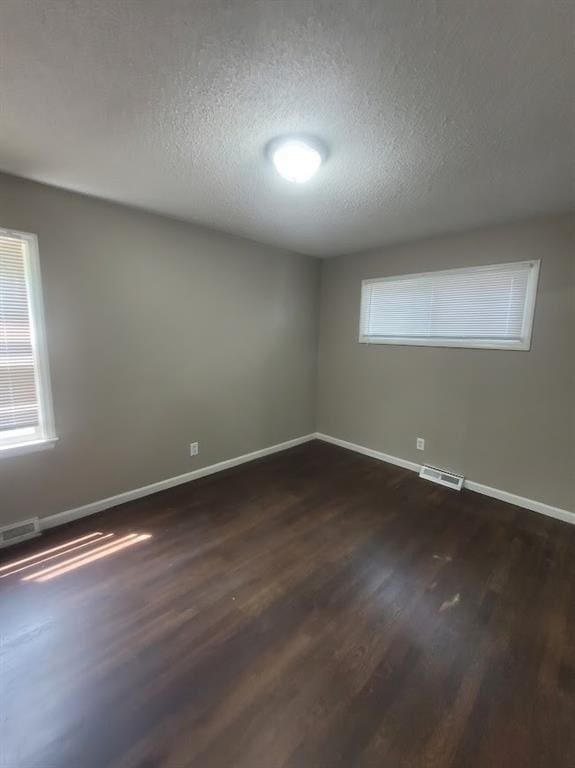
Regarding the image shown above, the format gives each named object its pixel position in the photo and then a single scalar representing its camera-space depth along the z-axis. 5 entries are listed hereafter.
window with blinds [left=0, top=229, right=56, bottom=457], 2.10
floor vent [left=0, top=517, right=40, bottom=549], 2.17
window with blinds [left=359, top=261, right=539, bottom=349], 2.76
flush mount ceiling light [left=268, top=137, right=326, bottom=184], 1.62
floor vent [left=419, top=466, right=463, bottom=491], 3.14
